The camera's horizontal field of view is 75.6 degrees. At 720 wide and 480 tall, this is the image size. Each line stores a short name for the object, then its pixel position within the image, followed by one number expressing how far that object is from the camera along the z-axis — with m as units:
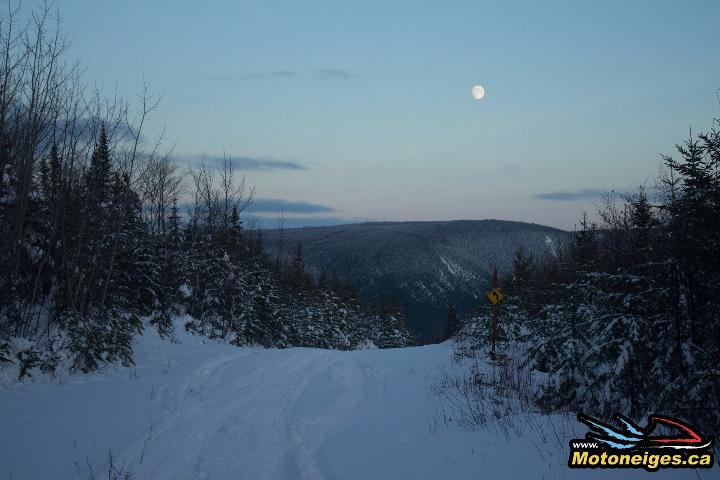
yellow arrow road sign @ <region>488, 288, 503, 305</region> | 16.05
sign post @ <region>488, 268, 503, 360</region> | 16.00
